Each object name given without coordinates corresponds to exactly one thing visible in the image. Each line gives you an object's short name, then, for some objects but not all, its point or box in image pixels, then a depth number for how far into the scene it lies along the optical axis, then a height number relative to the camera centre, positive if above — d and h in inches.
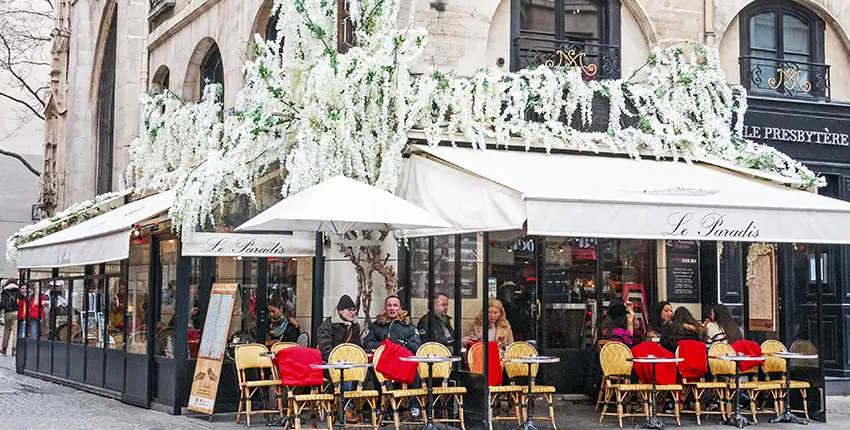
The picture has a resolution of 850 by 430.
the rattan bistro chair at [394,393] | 453.4 -37.9
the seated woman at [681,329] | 528.4 -13.4
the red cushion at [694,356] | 509.7 -24.8
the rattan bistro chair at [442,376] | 456.4 -31.6
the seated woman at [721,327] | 551.8 -13.2
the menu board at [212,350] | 513.0 -24.2
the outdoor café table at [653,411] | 484.0 -47.9
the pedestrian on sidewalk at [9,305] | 962.1 -8.2
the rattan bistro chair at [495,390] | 462.9 -36.9
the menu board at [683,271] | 629.3 +16.3
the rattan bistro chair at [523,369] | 468.3 -29.7
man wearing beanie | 480.4 -13.6
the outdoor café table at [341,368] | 440.1 -27.3
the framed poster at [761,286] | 589.0 +7.9
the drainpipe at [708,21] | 617.9 +152.1
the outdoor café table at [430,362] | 445.1 -24.9
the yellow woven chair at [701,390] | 502.9 -40.8
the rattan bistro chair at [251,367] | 493.7 -32.3
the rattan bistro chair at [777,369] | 518.0 -31.4
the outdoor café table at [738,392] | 492.1 -40.0
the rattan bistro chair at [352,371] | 451.8 -29.4
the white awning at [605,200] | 433.4 +40.1
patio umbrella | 437.7 +34.6
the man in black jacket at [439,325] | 514.9 -12.1
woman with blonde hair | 530.9 -13.1
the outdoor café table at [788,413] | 511.9 -50.5
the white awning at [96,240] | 555.5 +30.9
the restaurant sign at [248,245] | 532.4 +25.1
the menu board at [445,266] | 514.6 +15.3
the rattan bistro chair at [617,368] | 496.1 -30.2
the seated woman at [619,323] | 577.0 -12.2
